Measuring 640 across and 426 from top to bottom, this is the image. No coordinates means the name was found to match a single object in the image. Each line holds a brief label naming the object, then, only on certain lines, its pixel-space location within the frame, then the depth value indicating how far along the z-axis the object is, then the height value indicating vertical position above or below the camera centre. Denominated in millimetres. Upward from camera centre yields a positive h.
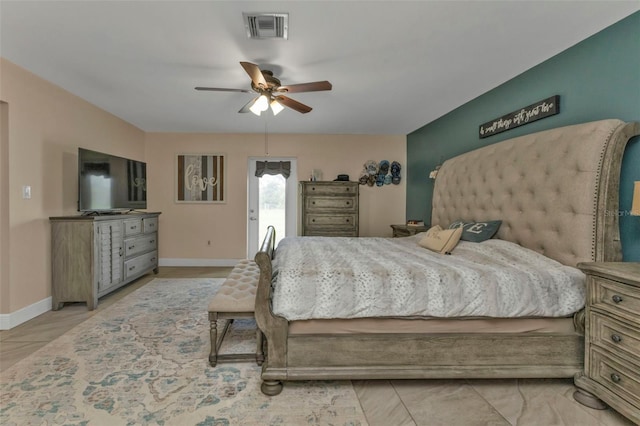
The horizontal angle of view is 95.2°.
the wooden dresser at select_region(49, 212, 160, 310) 3152 -588
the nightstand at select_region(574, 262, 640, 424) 1479 -716
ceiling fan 2414 +1040
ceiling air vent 1953 +1269
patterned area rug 1598 -1147
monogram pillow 2582 -210
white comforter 1772 -516
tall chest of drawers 4840 -41
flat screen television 3359 +286
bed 1773 -686
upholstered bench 2043 -724
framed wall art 5332 +527
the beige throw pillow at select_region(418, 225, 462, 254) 2555 -303
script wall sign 2381 +831
